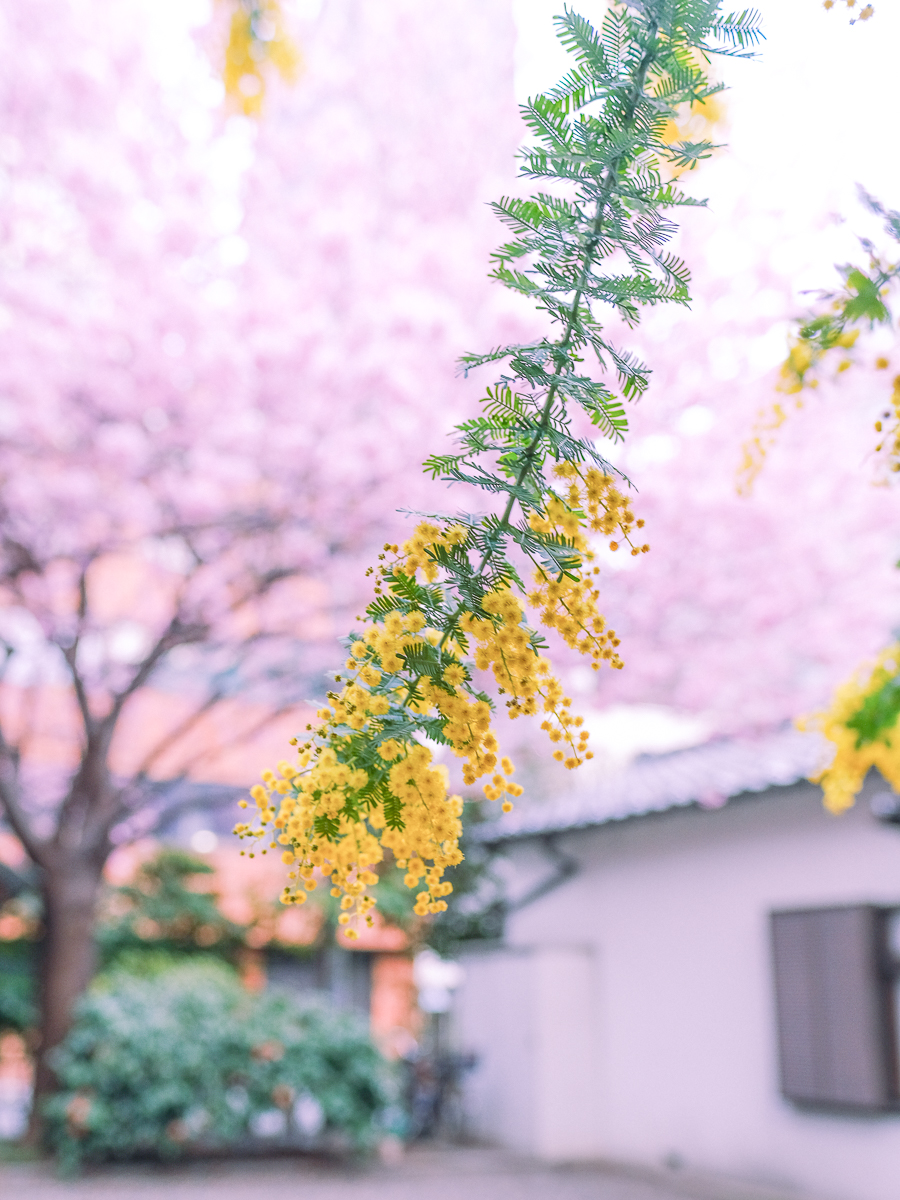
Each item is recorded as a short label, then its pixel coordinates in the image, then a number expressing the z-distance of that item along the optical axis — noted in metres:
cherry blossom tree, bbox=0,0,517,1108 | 7.40
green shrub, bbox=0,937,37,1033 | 9.80
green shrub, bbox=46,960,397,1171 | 7.59
